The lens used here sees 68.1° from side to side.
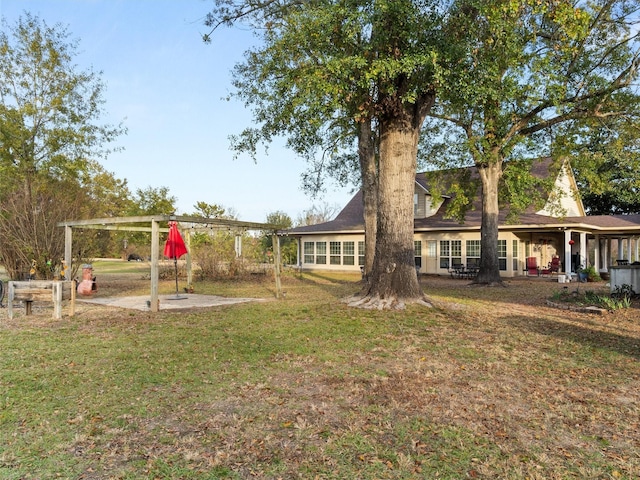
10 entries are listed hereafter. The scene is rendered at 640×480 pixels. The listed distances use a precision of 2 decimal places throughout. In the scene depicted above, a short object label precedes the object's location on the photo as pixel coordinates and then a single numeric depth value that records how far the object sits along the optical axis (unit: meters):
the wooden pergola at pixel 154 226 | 10.76
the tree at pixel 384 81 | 9.30
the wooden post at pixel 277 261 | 13.54
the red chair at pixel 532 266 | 23.78
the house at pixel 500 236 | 22.30
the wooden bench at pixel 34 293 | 9.58
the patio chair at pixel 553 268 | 23.70
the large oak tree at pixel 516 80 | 9.56
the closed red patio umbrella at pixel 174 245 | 13.40
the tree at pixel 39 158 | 14.92
